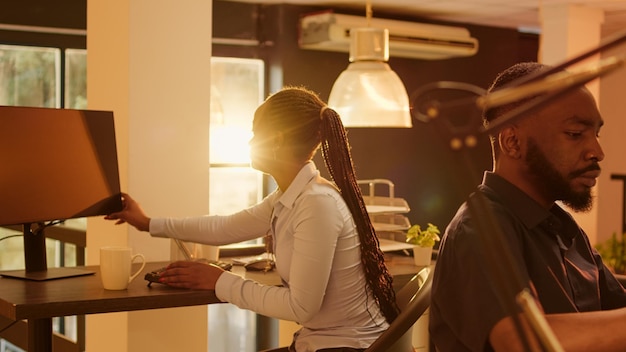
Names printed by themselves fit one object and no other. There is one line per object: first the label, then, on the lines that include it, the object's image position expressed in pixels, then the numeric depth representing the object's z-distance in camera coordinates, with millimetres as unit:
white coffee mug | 2152
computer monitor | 2260
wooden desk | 1943
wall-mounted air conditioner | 5406
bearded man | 1219
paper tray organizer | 3457
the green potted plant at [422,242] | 3139
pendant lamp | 3229
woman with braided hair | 1977
